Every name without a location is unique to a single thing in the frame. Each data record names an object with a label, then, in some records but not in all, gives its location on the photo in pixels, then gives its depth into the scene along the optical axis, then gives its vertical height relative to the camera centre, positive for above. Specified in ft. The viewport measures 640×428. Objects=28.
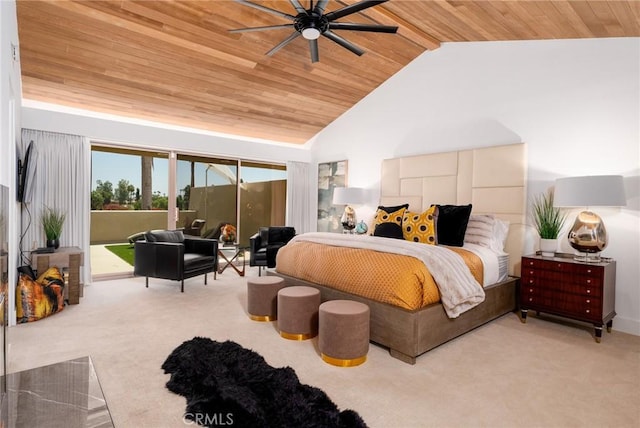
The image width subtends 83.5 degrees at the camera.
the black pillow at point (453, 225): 12.96 -0.58
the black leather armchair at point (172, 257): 14.57 -2.29
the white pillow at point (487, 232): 12.92 -0.81
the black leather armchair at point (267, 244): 17.30 -1.97
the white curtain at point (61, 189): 14.78 +0.51
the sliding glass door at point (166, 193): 18.30 +0.57
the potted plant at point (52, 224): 14.10 -0.92
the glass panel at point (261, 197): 22.65 +0.56
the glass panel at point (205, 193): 19.92 +0.64
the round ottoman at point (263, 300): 11.35 -3.00
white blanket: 9.24 -1.67
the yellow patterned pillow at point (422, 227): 13.08 -0.70
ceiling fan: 9.07 +4.96
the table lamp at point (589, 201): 10.14 +0.31
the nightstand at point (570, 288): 10.21 -2.33
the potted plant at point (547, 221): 11.91 -0.35
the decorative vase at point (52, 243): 14.05 -1.65
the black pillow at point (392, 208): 15.65 -0.02
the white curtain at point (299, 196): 23.27 +0.63
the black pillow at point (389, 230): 13.88 -0.90
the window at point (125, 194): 18.04 +0.45
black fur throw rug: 6.21 -3.65
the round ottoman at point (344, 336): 8.31 -3.02
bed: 8.95 -1.41
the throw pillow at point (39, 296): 11.11 -3.07
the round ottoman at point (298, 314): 9.84 -3.00
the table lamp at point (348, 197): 19.07 +0.53
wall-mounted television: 12.74 +0.88
